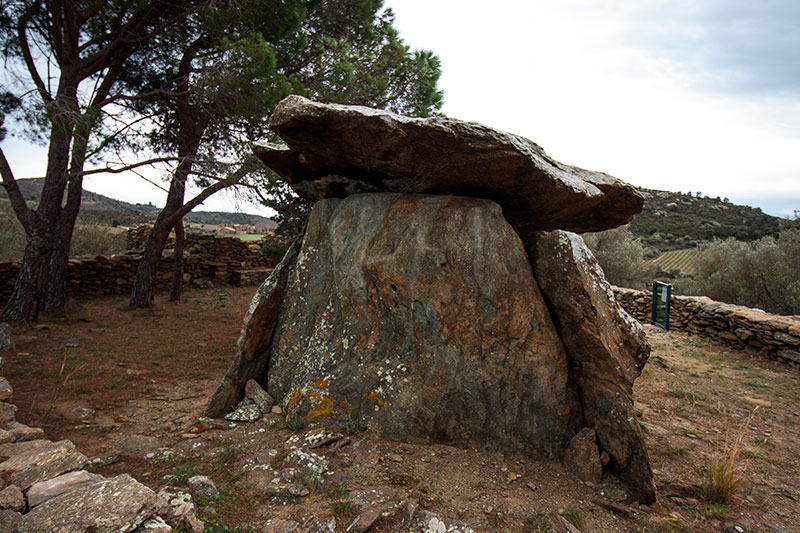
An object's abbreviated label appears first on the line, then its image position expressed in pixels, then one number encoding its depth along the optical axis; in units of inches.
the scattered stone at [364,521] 99.9
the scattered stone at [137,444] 134.6
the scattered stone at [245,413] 158.3
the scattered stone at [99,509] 77.2
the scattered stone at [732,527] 117.4
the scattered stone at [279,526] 98.7
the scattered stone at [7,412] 141.2
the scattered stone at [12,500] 83.2
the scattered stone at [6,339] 237.3
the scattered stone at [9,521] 75.2
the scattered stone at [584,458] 137.9
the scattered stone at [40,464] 95.2
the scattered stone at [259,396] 164.4
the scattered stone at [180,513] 88.4
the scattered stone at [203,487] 108.9
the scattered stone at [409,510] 105.1
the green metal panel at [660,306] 438.0
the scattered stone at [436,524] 103.7
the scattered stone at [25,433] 123.0
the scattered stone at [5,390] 161.9
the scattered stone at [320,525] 99.0
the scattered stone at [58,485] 87.2
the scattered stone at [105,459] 122.1
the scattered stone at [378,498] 110.5
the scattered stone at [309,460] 125.0
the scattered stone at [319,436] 140.3
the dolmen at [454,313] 147.8
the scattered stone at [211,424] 153.5
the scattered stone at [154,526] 81.2
